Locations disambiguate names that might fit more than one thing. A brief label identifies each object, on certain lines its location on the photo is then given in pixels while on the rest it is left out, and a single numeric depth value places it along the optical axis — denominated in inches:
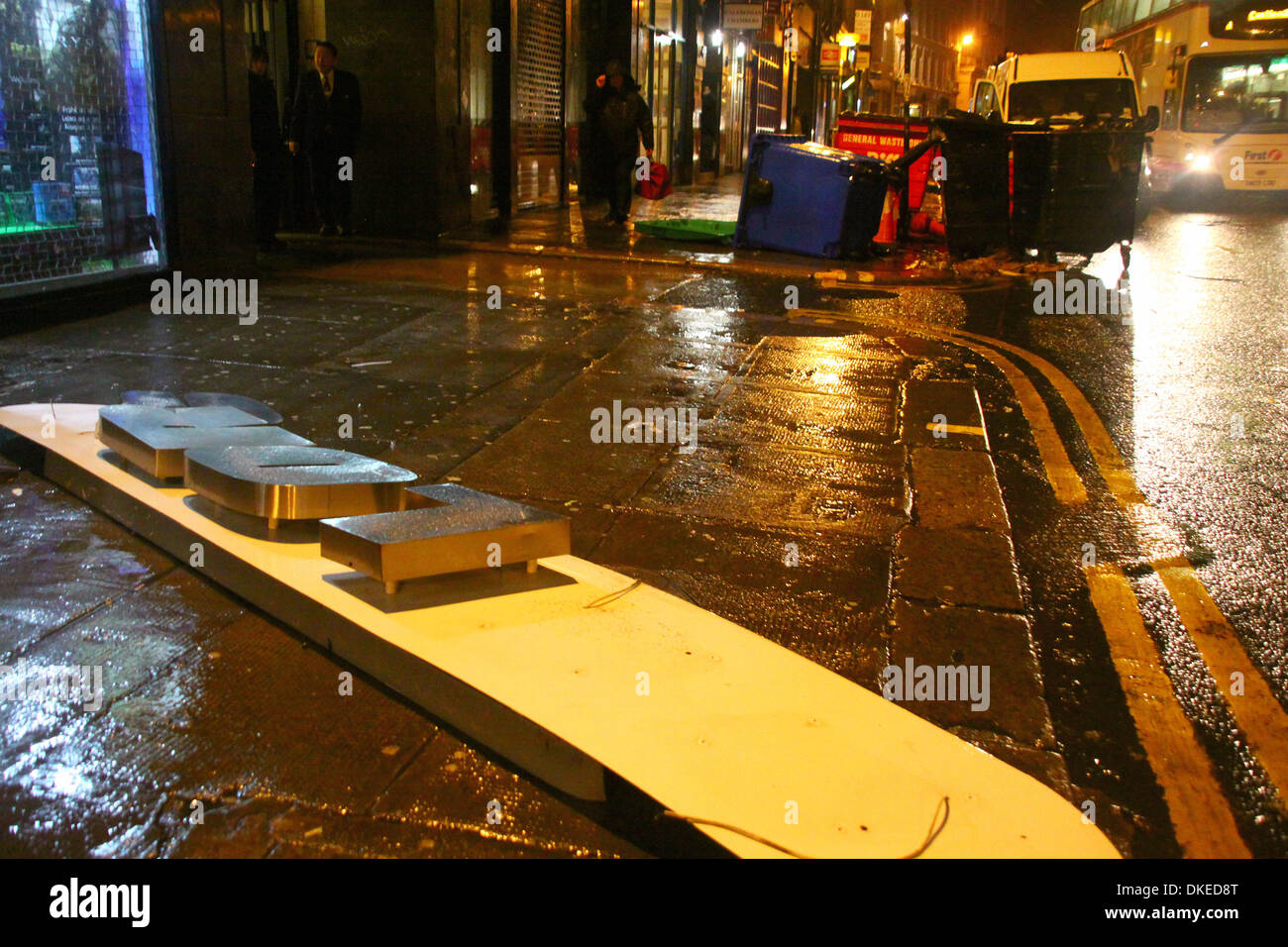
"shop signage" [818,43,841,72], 1536.7
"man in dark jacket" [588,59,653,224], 563.2
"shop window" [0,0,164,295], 289.0
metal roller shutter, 590.2
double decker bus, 914.7
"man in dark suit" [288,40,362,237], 449.7
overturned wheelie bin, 451.8
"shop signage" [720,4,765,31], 908.0
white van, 706.8
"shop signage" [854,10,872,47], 1547.7
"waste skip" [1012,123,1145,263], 447.2
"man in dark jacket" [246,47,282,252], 433.1
